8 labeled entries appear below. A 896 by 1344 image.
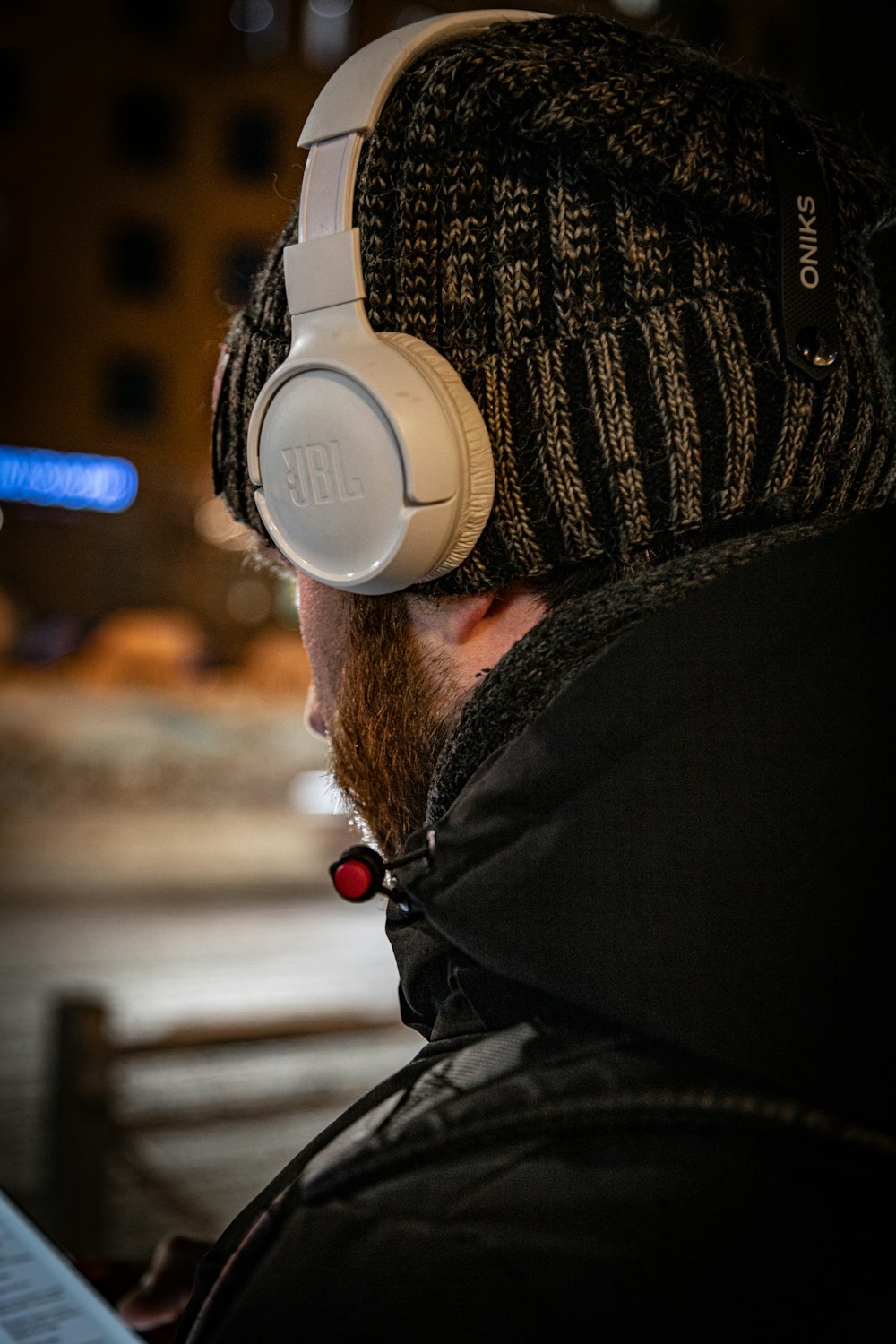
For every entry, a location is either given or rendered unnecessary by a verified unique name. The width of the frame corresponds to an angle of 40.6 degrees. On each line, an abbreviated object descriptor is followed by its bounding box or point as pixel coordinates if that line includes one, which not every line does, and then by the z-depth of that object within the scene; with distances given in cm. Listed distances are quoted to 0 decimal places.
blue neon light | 1099
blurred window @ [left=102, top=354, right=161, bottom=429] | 1439
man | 58
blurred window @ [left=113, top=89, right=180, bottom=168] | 1401
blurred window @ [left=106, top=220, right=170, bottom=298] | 1428
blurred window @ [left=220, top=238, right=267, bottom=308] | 1437
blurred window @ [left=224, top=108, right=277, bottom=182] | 1440
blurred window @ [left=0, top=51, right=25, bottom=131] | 1321
